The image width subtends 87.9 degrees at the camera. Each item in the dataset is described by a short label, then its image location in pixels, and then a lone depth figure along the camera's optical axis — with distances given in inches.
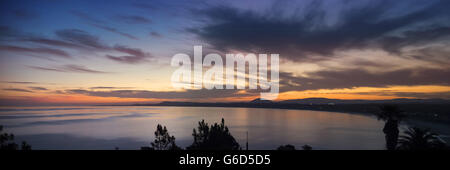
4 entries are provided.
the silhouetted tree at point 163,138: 1804.9
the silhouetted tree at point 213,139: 1654.8
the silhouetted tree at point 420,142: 1061.1
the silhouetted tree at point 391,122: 1473.9
